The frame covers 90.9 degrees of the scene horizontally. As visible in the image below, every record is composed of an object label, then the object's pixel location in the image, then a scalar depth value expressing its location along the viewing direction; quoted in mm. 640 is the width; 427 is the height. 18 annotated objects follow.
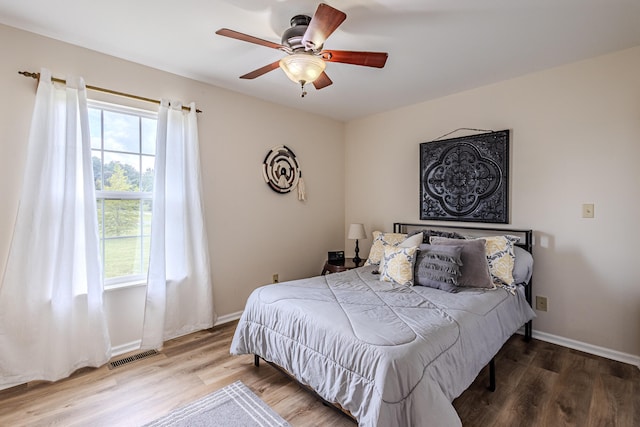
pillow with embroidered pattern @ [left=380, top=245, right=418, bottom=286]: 2549
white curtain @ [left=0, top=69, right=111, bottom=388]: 2102
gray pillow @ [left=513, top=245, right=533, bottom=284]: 2617
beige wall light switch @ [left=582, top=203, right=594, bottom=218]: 2557
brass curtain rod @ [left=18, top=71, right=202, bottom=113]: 2154
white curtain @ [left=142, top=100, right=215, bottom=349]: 2670
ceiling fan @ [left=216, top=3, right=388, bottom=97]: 1760
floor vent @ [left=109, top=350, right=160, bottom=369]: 2426
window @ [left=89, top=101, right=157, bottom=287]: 2543
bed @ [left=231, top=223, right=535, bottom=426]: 1435
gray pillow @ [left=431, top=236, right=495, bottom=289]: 2426
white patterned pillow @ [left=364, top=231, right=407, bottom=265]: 3277
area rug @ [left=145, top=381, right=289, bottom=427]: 1783
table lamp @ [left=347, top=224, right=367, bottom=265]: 3828
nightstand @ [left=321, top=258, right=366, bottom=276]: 3615
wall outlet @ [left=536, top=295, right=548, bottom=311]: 2819
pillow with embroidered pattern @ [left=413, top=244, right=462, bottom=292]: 2395
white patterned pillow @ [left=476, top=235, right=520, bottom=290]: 2529
